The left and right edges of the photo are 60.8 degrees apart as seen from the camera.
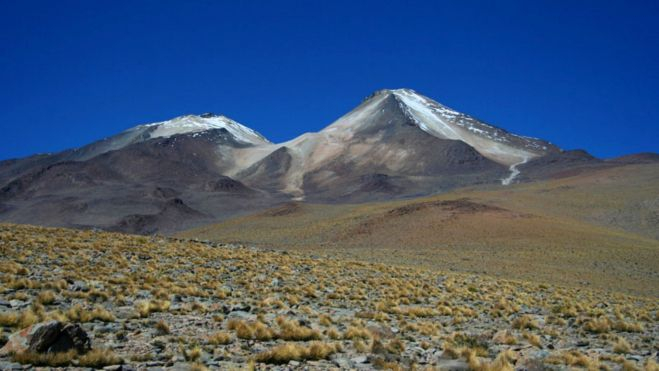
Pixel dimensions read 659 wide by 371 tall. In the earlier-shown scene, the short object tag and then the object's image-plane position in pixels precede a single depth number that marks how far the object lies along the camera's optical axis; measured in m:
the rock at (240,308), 12.55
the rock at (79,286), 12.57
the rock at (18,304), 10.21
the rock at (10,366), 6.68
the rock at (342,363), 8.62
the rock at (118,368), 7.12
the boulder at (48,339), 7.20
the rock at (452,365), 8.55
